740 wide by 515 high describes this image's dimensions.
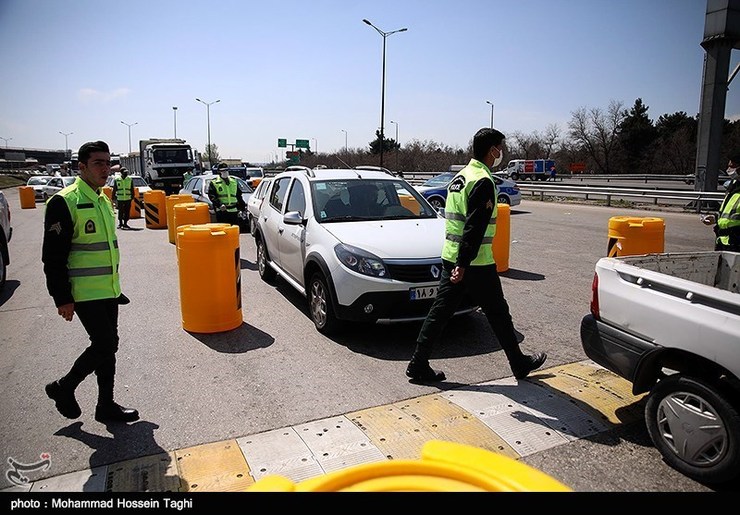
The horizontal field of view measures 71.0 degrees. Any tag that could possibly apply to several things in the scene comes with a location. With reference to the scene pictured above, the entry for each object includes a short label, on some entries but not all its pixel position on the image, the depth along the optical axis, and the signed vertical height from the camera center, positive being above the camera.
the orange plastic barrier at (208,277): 5.60 -1.03
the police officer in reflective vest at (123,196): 16.36 -0.48
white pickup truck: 2.87 -1.03
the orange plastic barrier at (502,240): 8.37 -0.89
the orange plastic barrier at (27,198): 24.23 -0.88
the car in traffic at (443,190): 18.89 -0.14
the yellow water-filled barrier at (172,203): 12.79 -0.56
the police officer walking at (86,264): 3.43 -0.57
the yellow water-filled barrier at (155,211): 16.78 -0.95
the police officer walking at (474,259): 4.14 -0.59
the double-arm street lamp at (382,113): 33.97 +4.71
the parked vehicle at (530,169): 52.97 +1.92
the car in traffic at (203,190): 15.48 -0.24
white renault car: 5.19 -0.65
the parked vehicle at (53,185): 29.08 -0.32
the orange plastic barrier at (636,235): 7.07 -0.61
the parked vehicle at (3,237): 7.91 -0.93
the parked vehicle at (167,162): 31.09 +1.16
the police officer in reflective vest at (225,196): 9.82 -0.26
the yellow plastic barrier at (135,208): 20.95 -1.10
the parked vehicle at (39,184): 30.12 -0.29
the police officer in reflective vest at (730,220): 5.78 -0.32
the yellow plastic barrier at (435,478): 1.47 -0.84
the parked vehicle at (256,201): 9.56 -0.34
